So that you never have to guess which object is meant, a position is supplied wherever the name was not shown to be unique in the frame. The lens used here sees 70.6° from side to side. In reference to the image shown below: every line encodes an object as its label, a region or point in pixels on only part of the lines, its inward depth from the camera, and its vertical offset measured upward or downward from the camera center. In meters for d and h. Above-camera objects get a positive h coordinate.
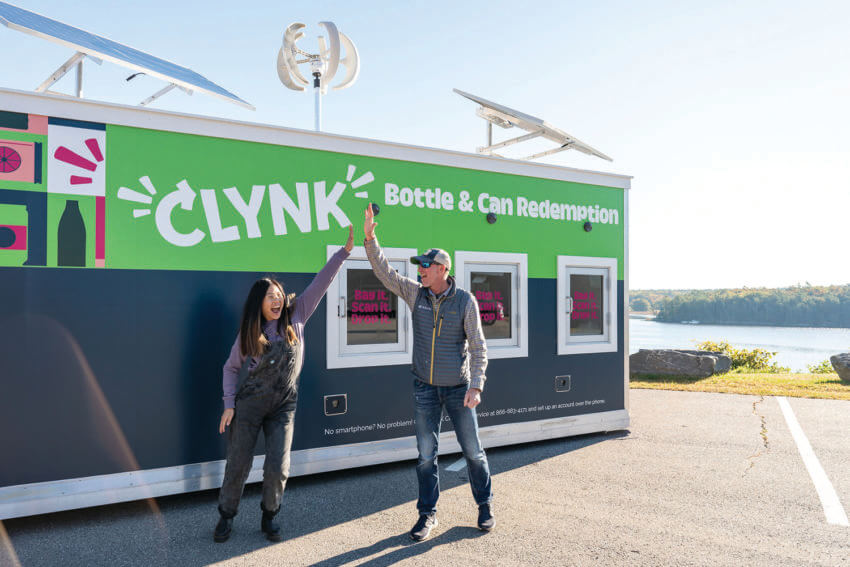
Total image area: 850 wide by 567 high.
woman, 3.57 -0.62
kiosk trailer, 3.84 +0.09
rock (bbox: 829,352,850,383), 10.66 -1.23
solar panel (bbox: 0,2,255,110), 4.49 +2.10
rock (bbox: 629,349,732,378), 11.29 -1.28
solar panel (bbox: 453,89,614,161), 6.76 +1.96
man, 3.62 -0.46
